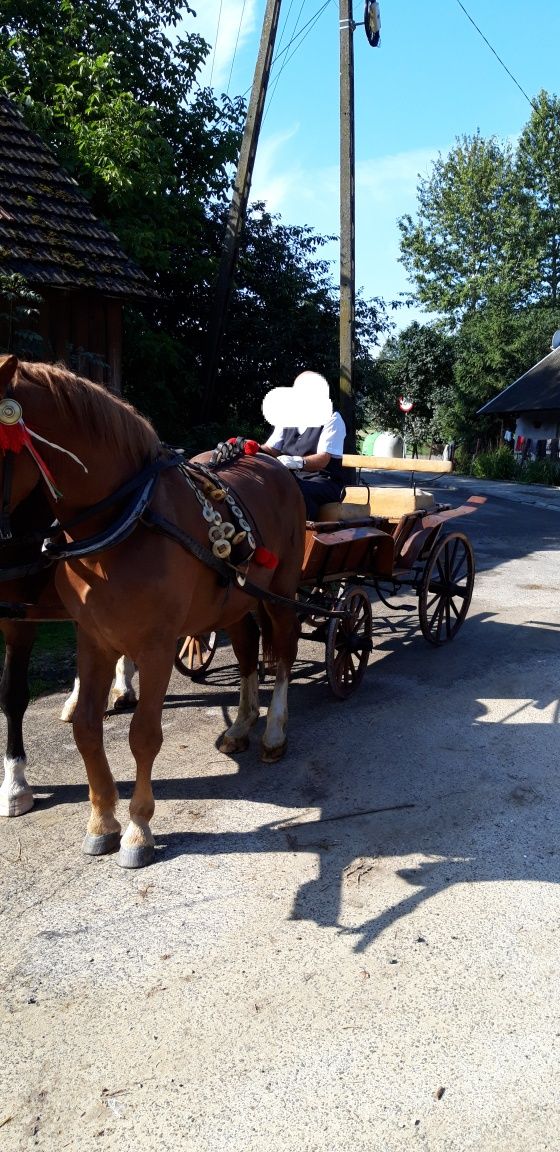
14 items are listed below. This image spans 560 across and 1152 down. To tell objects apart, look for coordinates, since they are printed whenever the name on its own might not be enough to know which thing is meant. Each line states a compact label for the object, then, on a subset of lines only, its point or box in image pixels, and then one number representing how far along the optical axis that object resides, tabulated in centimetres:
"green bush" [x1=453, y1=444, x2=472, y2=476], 3466
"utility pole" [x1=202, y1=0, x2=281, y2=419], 1164
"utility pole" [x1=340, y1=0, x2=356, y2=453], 1109
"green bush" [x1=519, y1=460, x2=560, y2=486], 2717
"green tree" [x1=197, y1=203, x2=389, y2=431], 1456
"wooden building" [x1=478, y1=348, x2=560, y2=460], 3073
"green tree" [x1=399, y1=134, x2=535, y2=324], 4741
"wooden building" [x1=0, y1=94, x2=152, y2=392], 809
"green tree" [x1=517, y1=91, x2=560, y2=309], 4647
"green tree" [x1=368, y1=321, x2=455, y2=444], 3759
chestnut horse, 312
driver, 594
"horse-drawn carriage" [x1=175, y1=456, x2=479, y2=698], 566
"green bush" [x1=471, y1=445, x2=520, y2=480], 2944
